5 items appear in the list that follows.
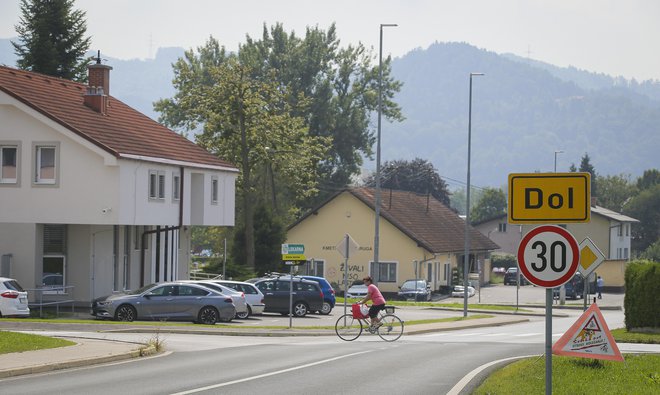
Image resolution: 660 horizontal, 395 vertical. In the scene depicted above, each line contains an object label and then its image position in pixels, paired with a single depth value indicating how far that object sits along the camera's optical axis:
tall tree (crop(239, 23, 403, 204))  97.31
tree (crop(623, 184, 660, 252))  146.12
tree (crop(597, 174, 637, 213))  163.12
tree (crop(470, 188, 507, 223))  170.00
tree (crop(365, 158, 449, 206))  122.44
